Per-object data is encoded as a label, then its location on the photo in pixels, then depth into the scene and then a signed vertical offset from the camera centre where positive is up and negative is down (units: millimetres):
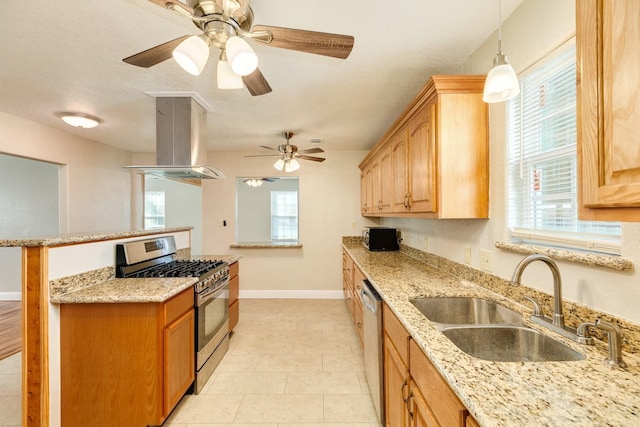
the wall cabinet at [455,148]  1667 +398
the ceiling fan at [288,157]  3629 +756
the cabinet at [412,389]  852 -687
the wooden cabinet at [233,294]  3049 -914
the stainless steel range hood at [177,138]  2545 +717
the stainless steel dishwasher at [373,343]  1734 -879
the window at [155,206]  6973 +224
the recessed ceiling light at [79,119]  2967 +1051
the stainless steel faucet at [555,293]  1081 -329
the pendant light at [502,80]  1099 +531
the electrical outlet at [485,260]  1711 -302
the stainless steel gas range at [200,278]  2097 -543
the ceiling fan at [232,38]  1142 +807
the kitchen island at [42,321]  1537 -597
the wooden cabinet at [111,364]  1626 -883
